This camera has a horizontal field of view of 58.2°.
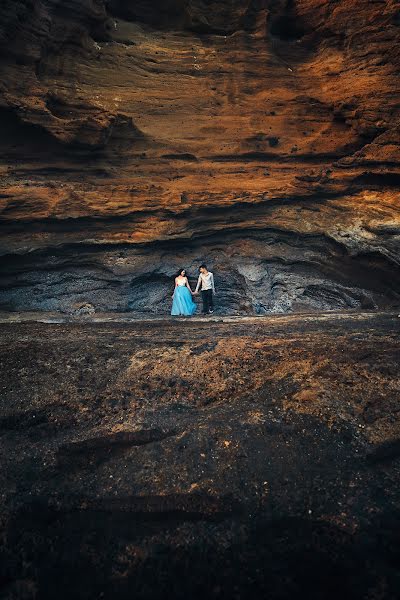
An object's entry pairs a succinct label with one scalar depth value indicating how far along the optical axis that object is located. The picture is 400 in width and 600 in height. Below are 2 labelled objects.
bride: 10.20
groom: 10.30
